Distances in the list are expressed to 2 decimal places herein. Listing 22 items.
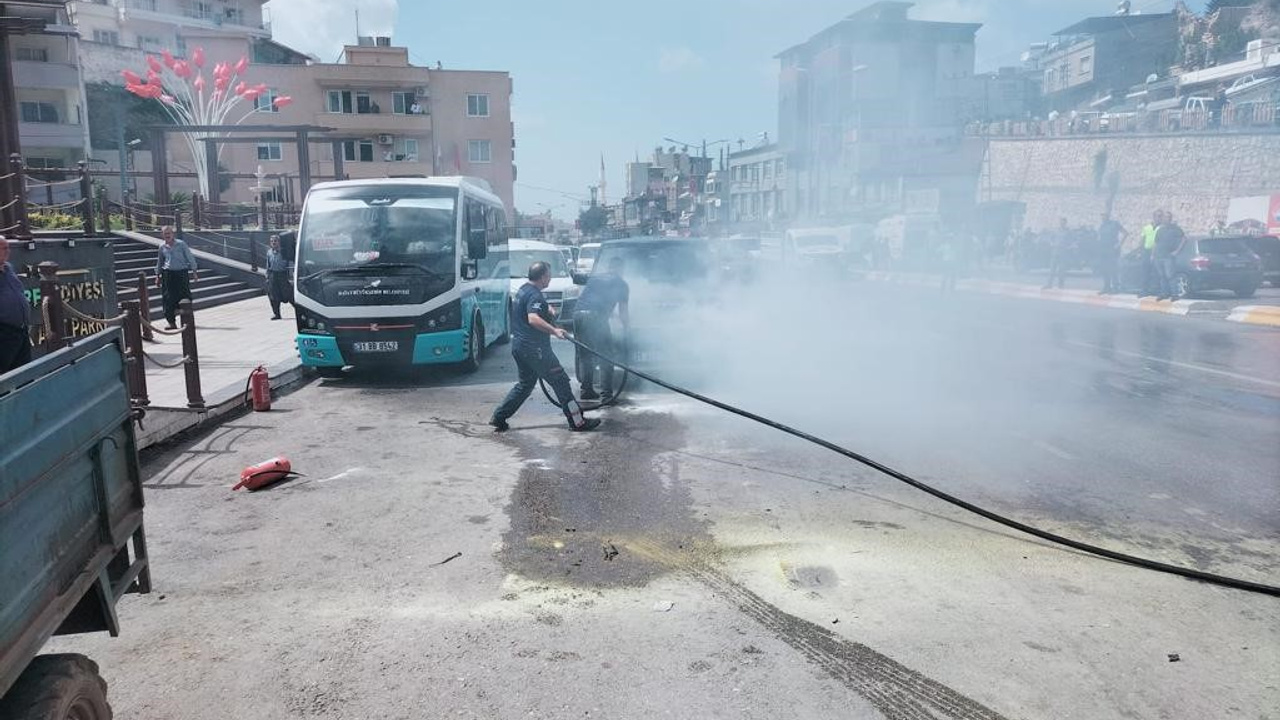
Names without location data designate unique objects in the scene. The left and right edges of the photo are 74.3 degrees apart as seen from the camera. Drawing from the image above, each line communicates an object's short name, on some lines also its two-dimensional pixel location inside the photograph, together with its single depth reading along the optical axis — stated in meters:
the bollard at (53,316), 7.50
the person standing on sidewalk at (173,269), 13.50
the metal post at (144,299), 10.52
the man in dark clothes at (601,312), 8.78
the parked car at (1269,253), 19.59
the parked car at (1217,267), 18.06
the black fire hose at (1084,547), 4.23
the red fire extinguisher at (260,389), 9.04
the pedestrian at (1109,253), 19.97
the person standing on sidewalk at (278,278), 15.70
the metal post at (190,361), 8.28
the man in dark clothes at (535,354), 7.80
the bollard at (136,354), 7.78
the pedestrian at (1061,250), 22.16
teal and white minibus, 10.38
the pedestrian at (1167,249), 17.47
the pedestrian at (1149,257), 18.02
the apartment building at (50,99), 40.66
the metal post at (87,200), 13.44
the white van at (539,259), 16.73
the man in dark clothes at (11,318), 6.00
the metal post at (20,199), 11.57
